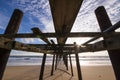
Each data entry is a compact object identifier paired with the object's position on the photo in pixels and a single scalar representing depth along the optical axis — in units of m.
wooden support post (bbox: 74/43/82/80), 2.23
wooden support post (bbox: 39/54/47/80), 2.96
